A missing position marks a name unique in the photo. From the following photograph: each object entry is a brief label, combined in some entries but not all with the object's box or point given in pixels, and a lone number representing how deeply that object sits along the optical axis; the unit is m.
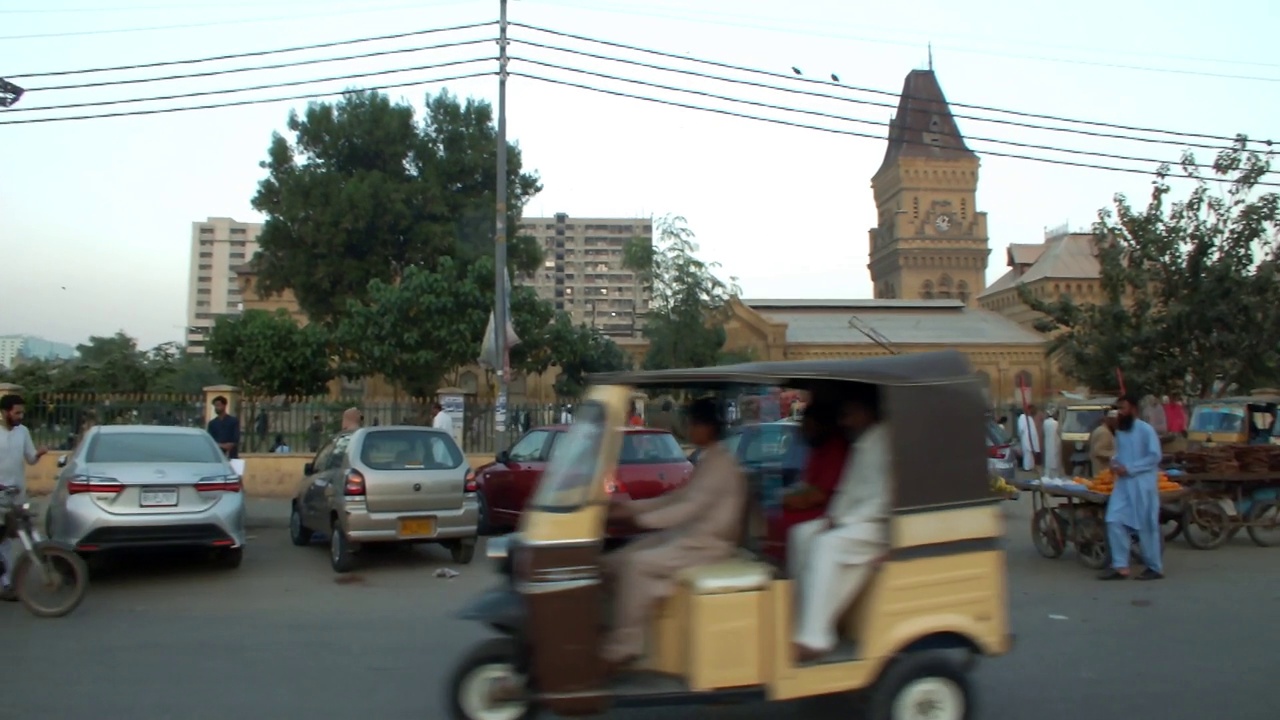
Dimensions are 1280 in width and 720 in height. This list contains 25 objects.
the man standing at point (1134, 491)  10.50
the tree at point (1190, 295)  23.44
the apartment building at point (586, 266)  149.50
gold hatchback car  10.84
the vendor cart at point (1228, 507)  12.62
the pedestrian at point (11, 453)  9.17
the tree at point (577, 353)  33.47
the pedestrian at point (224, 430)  14.16
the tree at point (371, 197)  42.03
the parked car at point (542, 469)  12.08
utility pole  18.12
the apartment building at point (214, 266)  163.50
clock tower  78.94
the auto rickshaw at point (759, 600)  4.84
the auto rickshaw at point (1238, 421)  18.44
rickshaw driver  4.96
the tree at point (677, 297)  38.81
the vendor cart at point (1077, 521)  11.19
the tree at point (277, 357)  35.31
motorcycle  8.55
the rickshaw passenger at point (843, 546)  5.02
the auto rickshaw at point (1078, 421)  25.59
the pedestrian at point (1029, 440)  20.89
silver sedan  9.62
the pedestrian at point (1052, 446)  18.28
